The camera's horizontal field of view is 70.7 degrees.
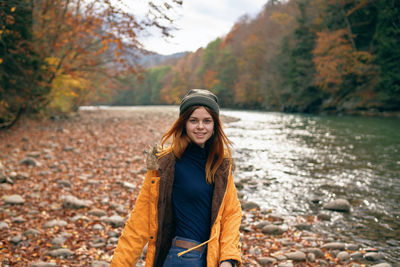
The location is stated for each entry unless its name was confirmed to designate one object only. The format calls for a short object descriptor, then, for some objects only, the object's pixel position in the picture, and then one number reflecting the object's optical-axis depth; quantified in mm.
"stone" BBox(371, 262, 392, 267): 3744
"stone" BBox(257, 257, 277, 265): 3779
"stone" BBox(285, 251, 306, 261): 3932
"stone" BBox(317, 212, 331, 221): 5512
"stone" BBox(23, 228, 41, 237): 3990
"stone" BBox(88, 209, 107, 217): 4918
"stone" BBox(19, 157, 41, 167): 7734
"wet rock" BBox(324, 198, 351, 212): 5898
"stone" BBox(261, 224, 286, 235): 4805
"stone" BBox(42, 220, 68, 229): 4321
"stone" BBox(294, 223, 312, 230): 5078
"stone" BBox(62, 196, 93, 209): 5141
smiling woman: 1970
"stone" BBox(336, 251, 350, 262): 3985
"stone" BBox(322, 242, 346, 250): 4309
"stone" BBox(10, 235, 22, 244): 3771
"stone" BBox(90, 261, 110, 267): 3357
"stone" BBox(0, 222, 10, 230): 4091
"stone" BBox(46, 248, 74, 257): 3576
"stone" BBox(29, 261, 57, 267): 3243
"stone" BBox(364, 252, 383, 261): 4047
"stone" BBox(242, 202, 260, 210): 5941
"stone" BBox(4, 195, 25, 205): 5055
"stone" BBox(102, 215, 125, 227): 4594
